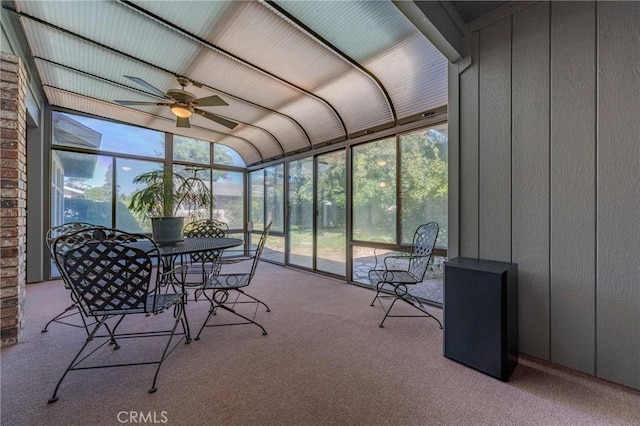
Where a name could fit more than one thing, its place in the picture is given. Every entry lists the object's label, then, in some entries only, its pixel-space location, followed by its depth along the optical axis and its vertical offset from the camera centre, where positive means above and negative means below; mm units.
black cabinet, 1670 -713
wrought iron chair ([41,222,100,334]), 2419 -1078
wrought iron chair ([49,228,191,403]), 1560 -413
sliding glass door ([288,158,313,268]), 4867 +23
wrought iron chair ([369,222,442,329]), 2581 -639
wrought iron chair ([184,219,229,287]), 3145 -295
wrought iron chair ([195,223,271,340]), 2299 -663
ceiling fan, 2572 +1188
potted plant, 2449 +184
